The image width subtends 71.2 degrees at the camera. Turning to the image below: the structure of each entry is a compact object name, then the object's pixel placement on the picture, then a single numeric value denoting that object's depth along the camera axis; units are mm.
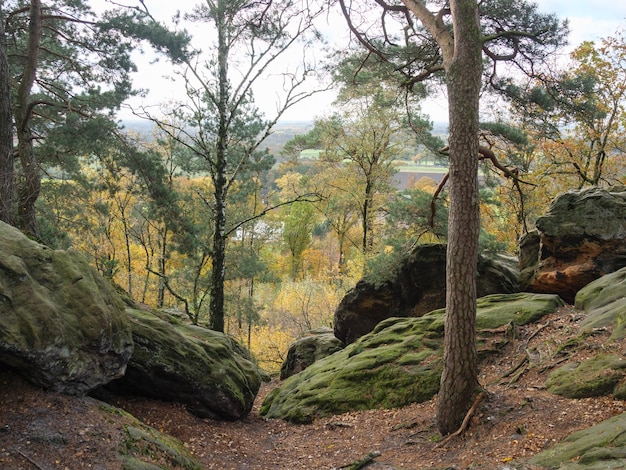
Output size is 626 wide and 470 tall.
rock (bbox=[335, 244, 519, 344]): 11797
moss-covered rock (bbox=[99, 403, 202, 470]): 4320
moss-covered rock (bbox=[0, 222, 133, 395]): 4344
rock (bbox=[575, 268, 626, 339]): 6574
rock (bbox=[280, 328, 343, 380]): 13812
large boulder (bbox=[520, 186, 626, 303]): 9469
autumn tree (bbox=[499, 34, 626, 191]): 8195
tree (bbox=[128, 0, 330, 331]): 10844
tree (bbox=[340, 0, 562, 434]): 5754
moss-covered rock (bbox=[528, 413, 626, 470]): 3518
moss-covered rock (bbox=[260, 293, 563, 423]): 8188
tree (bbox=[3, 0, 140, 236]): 8422
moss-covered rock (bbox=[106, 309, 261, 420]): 6613
